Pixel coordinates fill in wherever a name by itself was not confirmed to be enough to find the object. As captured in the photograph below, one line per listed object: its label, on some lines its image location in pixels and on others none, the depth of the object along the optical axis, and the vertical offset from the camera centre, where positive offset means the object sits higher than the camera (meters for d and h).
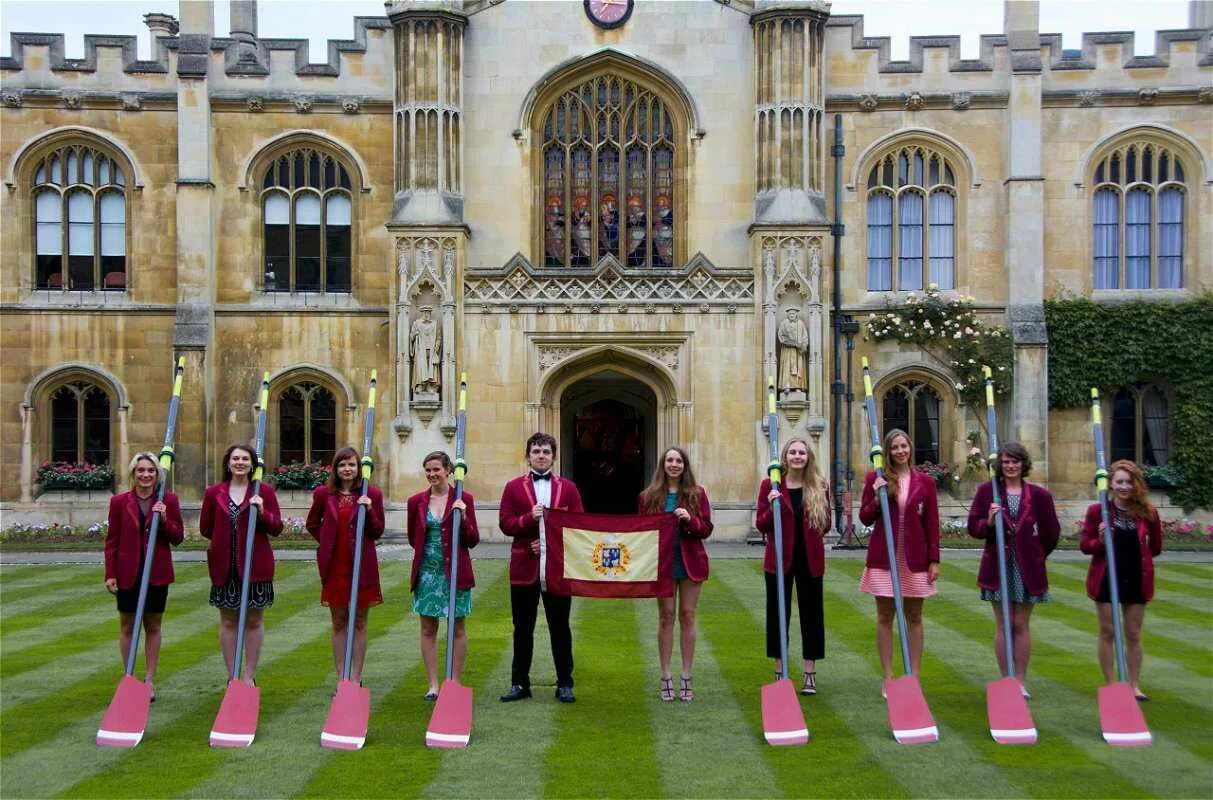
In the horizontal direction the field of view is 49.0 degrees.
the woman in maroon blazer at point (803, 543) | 9.88 -1.13
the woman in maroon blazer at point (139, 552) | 9.66 -1.16
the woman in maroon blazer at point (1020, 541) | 9.70 -1.11
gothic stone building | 24.94 +3.59
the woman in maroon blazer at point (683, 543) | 9.89 -1.14
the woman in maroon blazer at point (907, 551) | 9.73 -1.18
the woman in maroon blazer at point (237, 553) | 9.70 -1.17
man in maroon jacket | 9.88 -1.38
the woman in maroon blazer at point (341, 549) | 9.77 -1.15
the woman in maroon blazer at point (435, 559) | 9.76 -1.23
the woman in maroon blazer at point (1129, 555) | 9.73 -1.22
